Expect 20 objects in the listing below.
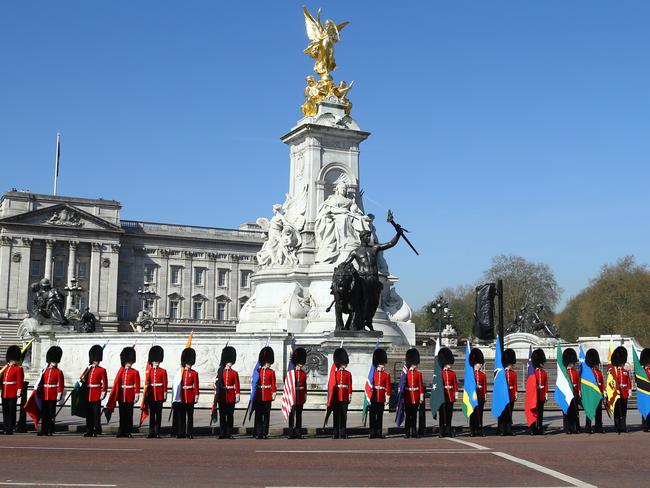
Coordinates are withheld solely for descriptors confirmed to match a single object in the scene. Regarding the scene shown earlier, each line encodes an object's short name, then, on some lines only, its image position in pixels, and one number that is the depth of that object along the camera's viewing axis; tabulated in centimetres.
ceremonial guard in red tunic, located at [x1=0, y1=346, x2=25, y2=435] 1620
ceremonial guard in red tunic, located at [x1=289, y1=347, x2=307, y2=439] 1603
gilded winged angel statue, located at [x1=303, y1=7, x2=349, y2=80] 4422
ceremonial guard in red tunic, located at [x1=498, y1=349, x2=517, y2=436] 1667
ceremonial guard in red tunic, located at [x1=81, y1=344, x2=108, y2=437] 1603
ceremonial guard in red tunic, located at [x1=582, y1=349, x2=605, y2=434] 1719
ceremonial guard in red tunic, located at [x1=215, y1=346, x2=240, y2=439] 1591
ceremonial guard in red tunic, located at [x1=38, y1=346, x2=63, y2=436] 1605
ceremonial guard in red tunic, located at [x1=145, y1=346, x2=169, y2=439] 1594
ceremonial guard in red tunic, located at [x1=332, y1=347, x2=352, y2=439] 1600
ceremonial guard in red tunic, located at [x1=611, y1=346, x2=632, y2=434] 1708
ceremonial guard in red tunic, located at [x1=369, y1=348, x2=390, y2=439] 1603
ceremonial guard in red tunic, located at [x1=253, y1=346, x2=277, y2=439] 1600
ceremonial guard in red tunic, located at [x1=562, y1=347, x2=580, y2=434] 1694
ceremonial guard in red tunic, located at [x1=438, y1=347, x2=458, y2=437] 1645
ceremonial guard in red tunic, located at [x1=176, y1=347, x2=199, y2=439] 1591
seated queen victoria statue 3869
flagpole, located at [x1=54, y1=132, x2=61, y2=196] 8892
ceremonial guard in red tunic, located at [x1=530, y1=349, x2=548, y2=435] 1675
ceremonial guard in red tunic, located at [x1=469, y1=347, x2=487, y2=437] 1655
